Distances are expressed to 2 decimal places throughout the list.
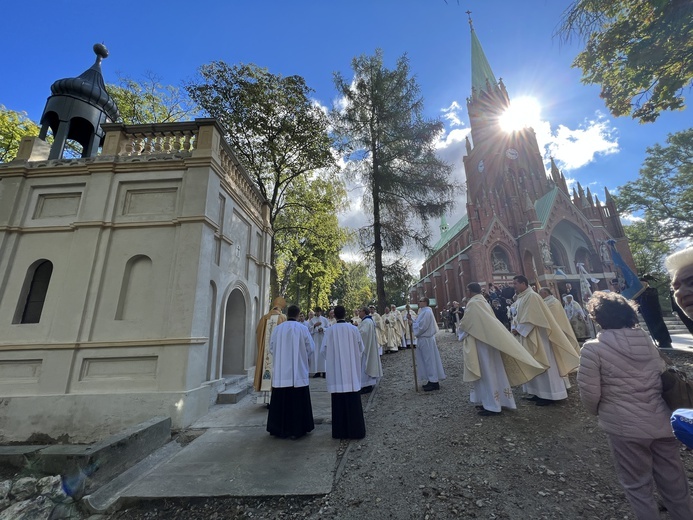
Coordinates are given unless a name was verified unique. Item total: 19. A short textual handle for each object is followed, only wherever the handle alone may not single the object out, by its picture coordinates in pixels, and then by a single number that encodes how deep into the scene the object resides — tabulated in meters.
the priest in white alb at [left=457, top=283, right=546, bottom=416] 4.76
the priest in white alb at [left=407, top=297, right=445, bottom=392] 6.96
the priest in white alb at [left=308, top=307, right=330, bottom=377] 10.02
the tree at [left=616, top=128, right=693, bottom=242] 23.39
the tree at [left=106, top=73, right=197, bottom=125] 14.70
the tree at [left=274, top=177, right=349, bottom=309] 15.74
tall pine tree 13.98
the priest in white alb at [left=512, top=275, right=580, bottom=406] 5.12
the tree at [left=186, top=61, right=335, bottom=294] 12.60
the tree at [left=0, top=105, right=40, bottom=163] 14.85
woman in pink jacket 2.04
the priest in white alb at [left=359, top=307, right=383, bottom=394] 7.28
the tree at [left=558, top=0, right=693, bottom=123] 6.22
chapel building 5.33
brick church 29.12
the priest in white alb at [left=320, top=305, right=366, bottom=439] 4.59
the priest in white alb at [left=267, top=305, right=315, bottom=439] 4.67
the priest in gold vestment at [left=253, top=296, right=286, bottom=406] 6.25
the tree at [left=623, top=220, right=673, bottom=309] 25.80
